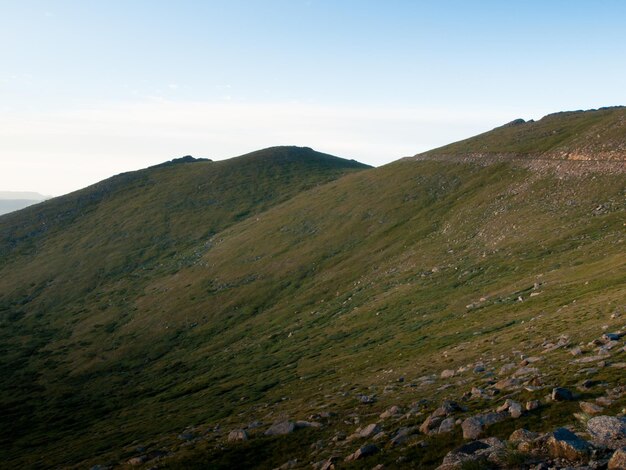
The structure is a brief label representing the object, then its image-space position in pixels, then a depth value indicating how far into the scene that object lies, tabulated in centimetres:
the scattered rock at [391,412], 2316
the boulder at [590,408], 1719
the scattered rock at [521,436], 1633
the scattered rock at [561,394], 1894
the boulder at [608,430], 1487
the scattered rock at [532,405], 1880
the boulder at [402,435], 1973
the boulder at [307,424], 2495
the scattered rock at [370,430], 2164
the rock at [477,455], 1562
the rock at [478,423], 1811
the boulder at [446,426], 1922
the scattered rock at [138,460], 2733
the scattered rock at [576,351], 2400
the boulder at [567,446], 1462
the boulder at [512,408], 1866
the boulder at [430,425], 1980
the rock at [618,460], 1360
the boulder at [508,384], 2203
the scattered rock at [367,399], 2671
